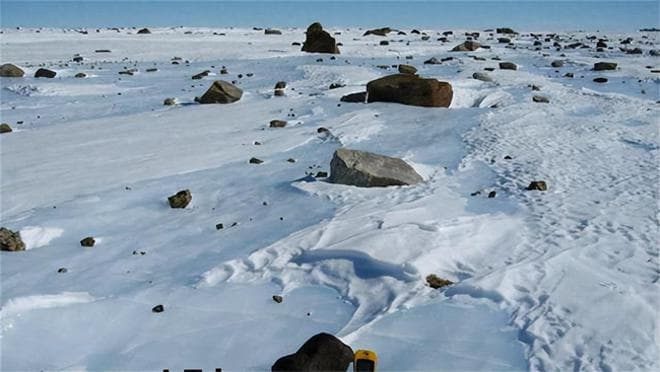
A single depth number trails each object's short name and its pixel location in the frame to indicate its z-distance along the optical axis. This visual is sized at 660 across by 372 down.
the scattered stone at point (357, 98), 13.73
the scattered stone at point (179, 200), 7.11
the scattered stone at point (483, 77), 16.75
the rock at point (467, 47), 27.60
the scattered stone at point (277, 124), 11.42
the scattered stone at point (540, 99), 13.53
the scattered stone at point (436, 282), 4.99
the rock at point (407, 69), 18.39
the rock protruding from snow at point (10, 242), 5.86
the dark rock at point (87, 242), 6.03
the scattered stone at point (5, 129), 11.57
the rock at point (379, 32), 41.75
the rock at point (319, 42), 26.06
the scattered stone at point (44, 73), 19.50
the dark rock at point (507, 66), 20.23
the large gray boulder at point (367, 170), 7.43
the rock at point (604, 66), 19.53
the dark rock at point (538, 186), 7.23
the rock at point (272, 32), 43.41
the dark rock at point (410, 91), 13.18
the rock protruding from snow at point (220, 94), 14.05
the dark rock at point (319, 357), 3.63
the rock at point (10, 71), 19.41
